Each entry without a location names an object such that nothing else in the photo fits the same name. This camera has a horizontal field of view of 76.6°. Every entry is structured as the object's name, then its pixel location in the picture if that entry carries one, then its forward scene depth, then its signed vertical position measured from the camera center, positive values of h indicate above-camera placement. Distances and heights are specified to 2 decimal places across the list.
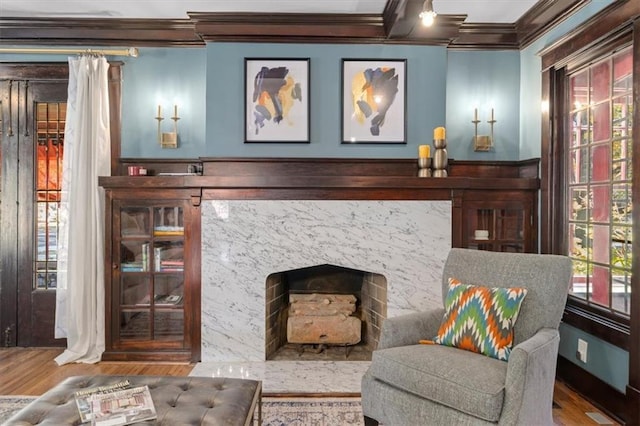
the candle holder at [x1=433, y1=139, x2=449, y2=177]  3.21 +0.42
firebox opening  3.25 -0.85
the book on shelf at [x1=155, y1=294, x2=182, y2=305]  3.21 -0.71
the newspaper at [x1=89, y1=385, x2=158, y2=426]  1.46 -0.75
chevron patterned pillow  1.96 -0.54
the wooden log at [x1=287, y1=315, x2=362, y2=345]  3.25 -0.96
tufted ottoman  1.49 -0.77
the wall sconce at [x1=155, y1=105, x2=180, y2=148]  3.42 +0.62
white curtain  3.19 -0.06
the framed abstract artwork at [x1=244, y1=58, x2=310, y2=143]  3.28 +0.90
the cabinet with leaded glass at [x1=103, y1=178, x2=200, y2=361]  3.15 -0.51
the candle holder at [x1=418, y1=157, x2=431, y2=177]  3.24 +0.36
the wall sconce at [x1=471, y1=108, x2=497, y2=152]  3.46 +0.61
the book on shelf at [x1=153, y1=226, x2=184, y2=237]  3.21 -0.16
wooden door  3.45 +0.12
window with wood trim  2.45 +0.21
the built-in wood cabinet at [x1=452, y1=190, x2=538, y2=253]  3.19 -0.07
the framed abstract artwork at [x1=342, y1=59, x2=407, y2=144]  3.30 +0.90
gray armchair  1.69 -0.71
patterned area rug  2.29 -1.19
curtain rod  3.29 +1.29
